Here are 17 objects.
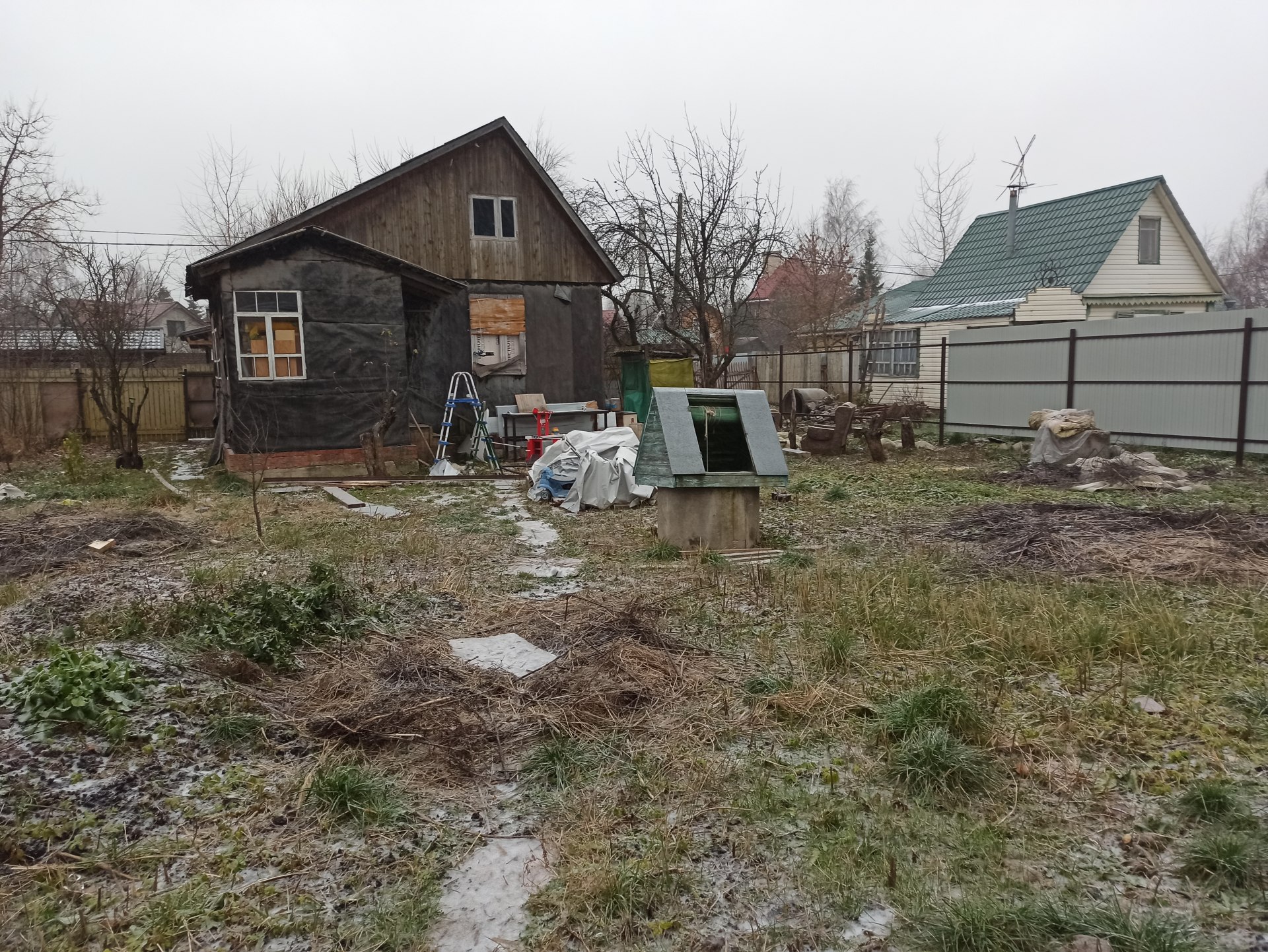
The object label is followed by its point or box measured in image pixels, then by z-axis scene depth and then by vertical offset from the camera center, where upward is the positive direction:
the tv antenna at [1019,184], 24.06 +5.34
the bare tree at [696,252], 20.66 +3.05
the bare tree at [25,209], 20.73 +4.08
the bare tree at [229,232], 31.86 +5.31
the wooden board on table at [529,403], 16.48 -0.47
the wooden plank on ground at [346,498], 10.47 -1.47
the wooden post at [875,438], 14.11 -1.00
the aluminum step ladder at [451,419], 13.78 -0.68
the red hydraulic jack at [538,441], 15.02 -1.08
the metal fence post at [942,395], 17.06 -0.38
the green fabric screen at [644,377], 20.39 +0.00
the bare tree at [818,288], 29.86 +3.31
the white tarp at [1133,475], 10.62 -1.26
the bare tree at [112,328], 14.58 +0.90
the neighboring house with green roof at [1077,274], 21.53 +2.55
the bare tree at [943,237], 36.09 +5.69
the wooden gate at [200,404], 20.47 -0.57
